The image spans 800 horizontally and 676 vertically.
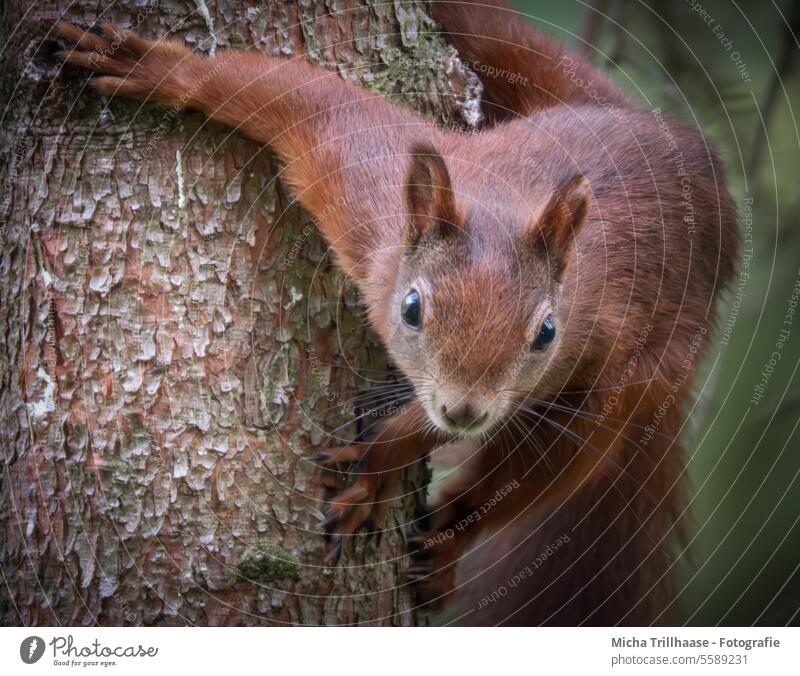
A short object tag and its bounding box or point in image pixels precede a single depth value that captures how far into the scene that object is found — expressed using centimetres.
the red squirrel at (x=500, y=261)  408
